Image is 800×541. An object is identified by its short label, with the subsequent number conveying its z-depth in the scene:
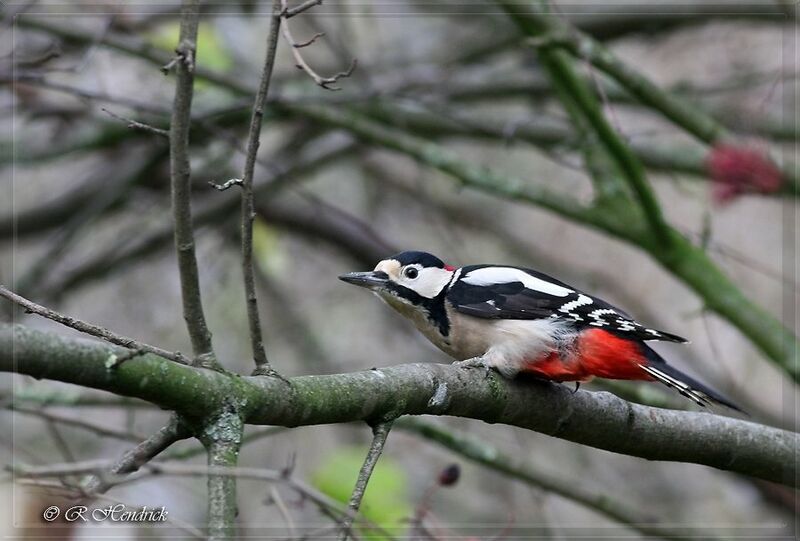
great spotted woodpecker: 6.26
